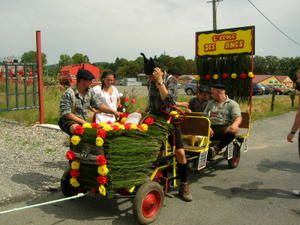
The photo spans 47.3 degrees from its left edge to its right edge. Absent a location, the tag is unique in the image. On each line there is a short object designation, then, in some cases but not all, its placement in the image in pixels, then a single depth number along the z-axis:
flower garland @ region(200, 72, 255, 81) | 7.89
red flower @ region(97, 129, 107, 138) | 3.64
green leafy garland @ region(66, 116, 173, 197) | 3.70
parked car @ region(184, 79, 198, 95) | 32.03
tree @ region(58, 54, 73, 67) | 80.84
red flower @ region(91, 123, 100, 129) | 3.86
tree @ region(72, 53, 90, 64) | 82.25
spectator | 4.68
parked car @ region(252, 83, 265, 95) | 37.06
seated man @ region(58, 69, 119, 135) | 4.41
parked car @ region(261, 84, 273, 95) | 41.79
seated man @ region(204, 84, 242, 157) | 6.00
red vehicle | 6.85
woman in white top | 5.59
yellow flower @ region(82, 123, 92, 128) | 3.93
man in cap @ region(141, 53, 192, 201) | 4.25
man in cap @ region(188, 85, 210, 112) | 6.92
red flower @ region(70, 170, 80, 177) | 3.97
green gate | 9.96
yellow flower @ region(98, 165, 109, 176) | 3.65
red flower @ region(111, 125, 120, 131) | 3.74
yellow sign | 7.94
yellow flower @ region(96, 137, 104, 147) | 3.62
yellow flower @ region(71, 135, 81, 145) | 3.87
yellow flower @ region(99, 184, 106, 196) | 3.71
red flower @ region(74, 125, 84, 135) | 3.85
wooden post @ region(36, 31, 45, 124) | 9.79
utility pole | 21.89
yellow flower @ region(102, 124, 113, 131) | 3.70
